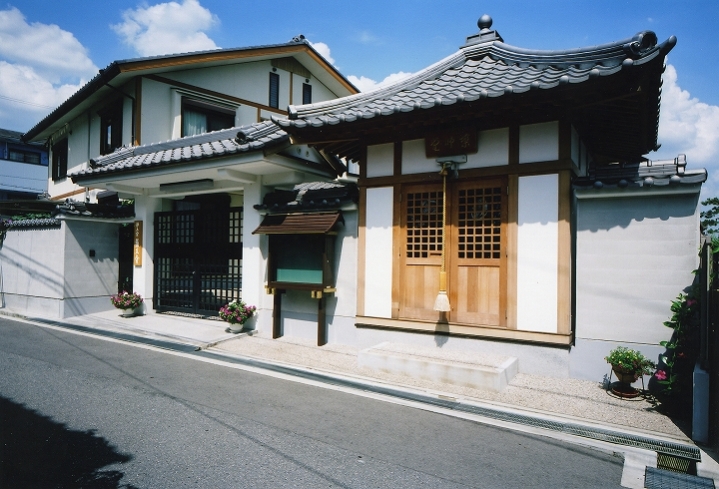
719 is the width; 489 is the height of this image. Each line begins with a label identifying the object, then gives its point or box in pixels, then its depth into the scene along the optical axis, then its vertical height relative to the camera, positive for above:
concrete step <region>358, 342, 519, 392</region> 6.66 -1.79
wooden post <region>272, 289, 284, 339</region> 10.24 -1.52
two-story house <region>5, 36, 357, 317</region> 10.91 +1.85
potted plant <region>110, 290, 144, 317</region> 12.66 -1.55
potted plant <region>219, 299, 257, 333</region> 10.48 -1.54
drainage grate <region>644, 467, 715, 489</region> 4.17 -2.15
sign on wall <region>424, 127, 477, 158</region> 7.97 +2.02
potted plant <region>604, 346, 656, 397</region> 6.23 -1.59
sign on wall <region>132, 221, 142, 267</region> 13.21 +0.10
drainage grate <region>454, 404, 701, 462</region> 4.82 -2.10
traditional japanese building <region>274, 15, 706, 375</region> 6.60 +0.96
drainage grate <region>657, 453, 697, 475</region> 4.47 -2.14
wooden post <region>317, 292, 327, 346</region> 9.57 -1.52
